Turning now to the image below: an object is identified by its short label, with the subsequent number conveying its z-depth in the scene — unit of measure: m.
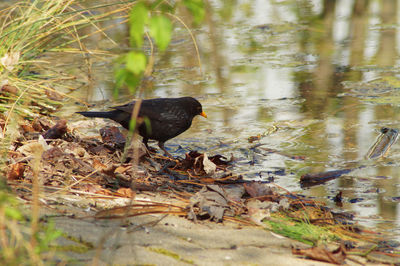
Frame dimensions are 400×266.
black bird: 9.67
